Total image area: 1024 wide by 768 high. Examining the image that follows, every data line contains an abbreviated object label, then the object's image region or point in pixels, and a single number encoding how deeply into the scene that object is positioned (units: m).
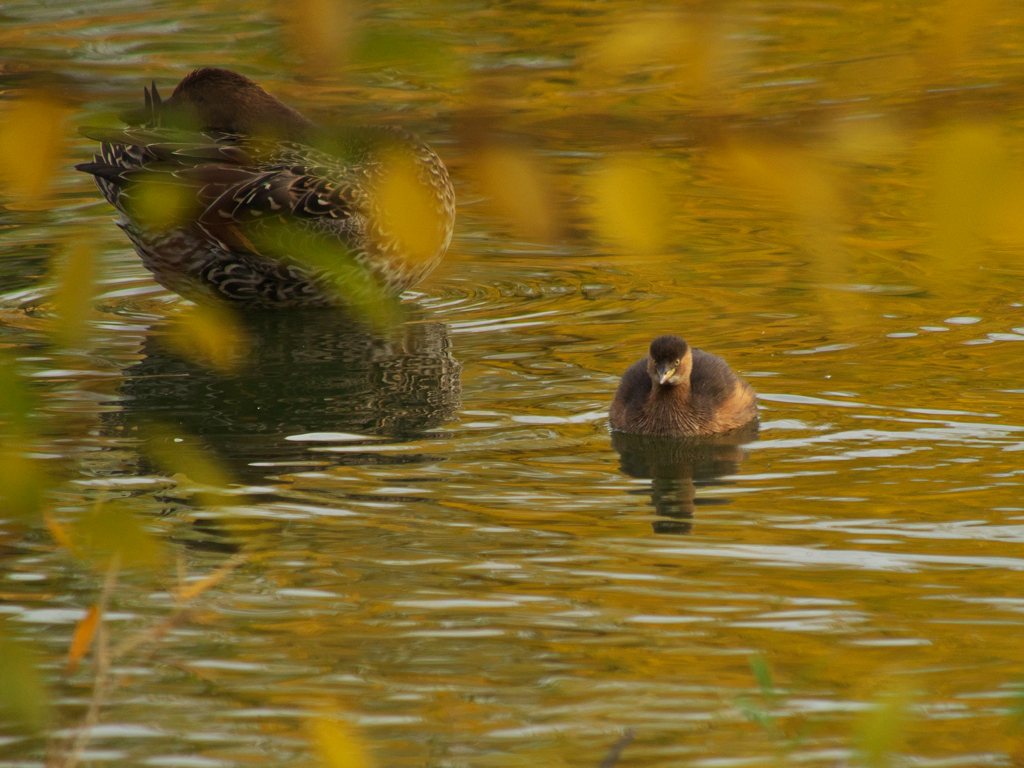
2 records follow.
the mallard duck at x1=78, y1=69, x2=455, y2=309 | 15.09
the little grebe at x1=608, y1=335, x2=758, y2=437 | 14.99
